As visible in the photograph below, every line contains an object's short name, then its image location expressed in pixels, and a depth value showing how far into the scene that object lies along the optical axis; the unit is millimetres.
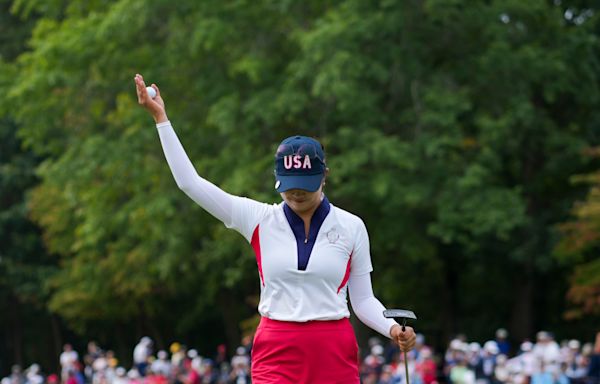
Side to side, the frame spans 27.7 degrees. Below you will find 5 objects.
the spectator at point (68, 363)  31544
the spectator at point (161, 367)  28641
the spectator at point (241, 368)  25141
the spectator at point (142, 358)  32009
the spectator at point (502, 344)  29102
